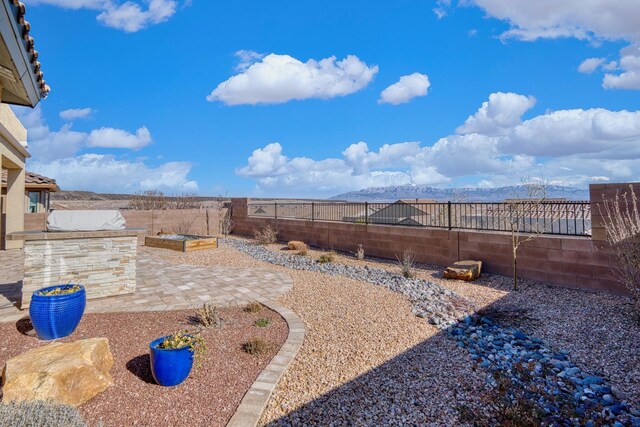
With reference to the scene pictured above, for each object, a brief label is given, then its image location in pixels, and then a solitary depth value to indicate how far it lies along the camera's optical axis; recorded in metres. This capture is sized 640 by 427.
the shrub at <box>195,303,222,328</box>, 4.74
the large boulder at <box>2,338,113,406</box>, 2.77
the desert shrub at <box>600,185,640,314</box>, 5.44
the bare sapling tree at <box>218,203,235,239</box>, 17.80
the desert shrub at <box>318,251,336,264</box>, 10.09
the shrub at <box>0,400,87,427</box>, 2.06
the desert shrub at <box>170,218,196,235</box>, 15.84
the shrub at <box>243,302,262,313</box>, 5.45
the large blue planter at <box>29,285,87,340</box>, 4.03
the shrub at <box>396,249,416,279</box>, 7.96
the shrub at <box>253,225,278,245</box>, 14.17
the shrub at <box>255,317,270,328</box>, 4.88
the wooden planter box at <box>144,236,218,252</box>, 11.99
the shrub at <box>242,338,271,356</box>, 4.04
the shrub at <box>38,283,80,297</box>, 4.28
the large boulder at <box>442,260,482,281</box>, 7.69
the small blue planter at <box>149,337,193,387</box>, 3.21
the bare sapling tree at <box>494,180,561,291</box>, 7.31
